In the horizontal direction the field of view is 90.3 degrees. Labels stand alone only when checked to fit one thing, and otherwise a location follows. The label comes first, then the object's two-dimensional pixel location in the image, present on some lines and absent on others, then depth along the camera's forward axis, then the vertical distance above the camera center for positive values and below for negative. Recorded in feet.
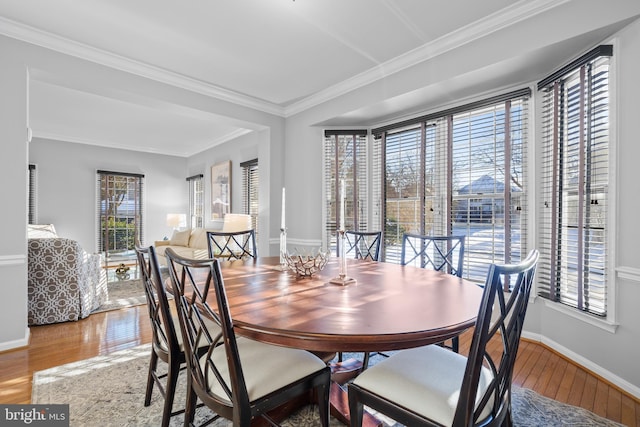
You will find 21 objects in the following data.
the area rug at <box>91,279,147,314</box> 12.59 -3.65
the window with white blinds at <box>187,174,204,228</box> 24.36 +0.97
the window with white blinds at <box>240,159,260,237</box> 18.88 +1.44
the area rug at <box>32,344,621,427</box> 5.60 -3.67
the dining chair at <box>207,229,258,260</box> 9.16 -1.42
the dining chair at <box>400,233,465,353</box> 7.36 -1.26
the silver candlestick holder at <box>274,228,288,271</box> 6.63 -0.98
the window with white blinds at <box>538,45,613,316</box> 7.21 +0.72
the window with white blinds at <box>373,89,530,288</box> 9.41 +1.14
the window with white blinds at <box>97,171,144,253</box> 22.16 +0.17
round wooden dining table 3.50 -1.29
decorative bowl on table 6.32 -1.04
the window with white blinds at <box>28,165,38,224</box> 19.10 +1.04
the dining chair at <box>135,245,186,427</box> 4.65 -2.10
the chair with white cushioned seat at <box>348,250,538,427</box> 3.19 -2.04
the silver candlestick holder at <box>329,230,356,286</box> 5.68 -1.19
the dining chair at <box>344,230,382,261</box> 8.93 -1.13
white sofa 17.03 -1.73
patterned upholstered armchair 10.23 -2.28
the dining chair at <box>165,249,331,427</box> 3.68 -2.07
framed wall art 21.03 +1.58
